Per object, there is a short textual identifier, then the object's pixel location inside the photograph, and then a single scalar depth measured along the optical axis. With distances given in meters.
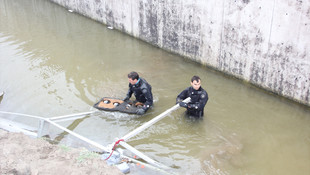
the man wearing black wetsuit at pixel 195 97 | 5.78
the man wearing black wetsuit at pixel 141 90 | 6.31
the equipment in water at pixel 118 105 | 6.67
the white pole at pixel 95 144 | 5.12
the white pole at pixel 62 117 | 6.01
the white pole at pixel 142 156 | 5.08
